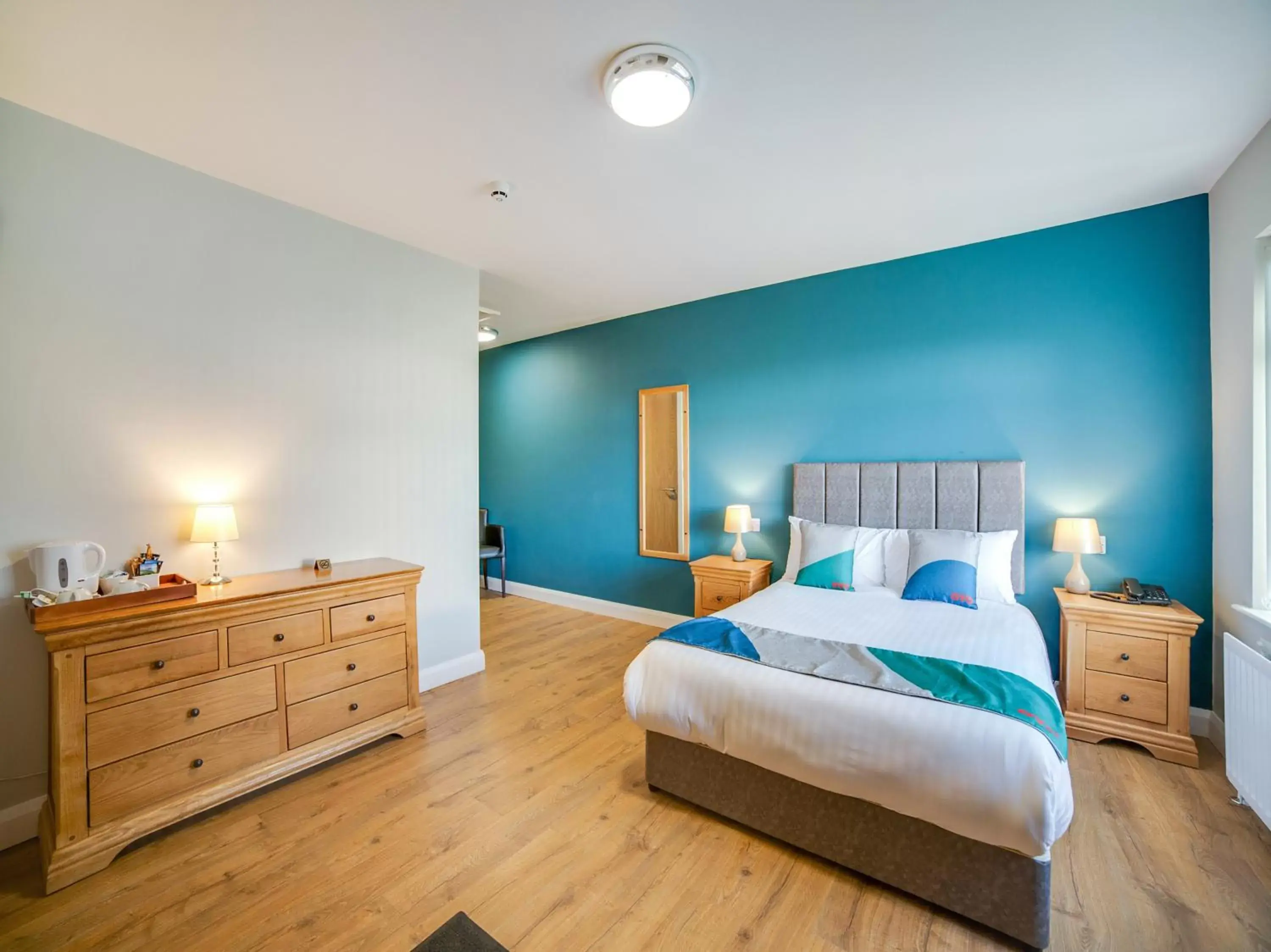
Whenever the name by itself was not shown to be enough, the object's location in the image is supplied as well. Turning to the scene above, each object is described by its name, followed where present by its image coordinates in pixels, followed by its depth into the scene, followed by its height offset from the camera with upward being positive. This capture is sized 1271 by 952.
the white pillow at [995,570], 2.82 -0.52
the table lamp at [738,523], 3.84 -0.36
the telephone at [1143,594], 2.55 -0.60
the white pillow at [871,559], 3.10 -0.51
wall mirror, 4.50 +0.03
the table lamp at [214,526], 2.24 -0.21
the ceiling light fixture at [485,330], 4.54 +1.41
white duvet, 1.41 -0.81
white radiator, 1.78 -0.91
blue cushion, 2.74 -0.51
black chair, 5.40 -0.76
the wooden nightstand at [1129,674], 2.37 -0.95
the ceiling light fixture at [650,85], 1.69 +1.34
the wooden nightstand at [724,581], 3.66 -0.77
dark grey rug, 1.46 -1.33
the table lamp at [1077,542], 2.70 -0.36
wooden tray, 1.71 -0.45
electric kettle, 1.85 -0.32
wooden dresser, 1.75 -0.89
